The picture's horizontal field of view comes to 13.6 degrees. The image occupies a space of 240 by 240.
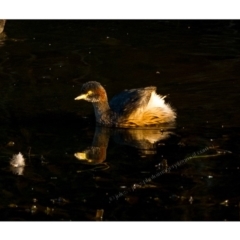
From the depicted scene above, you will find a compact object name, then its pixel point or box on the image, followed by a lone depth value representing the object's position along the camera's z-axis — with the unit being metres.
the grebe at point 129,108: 13.12
